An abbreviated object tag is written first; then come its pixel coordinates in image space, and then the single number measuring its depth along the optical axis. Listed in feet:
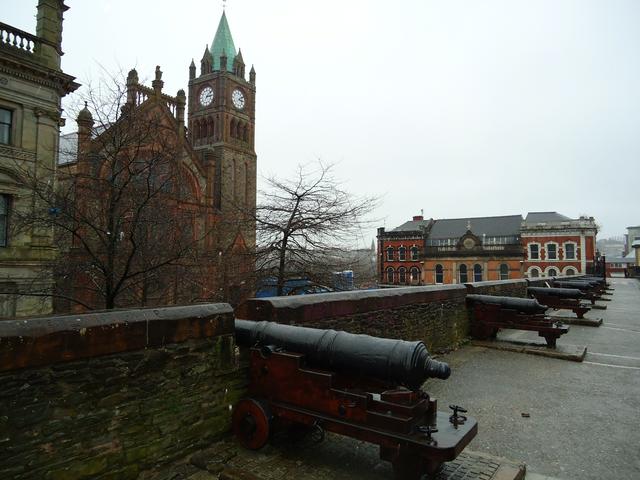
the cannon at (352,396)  9.98
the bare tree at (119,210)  28.04
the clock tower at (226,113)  156.87
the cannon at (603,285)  84.76
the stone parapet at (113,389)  9.10
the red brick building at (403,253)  182.80
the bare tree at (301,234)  40.22
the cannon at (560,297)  41.81
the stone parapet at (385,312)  16.43
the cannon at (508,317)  28.81
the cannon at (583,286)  57.21
